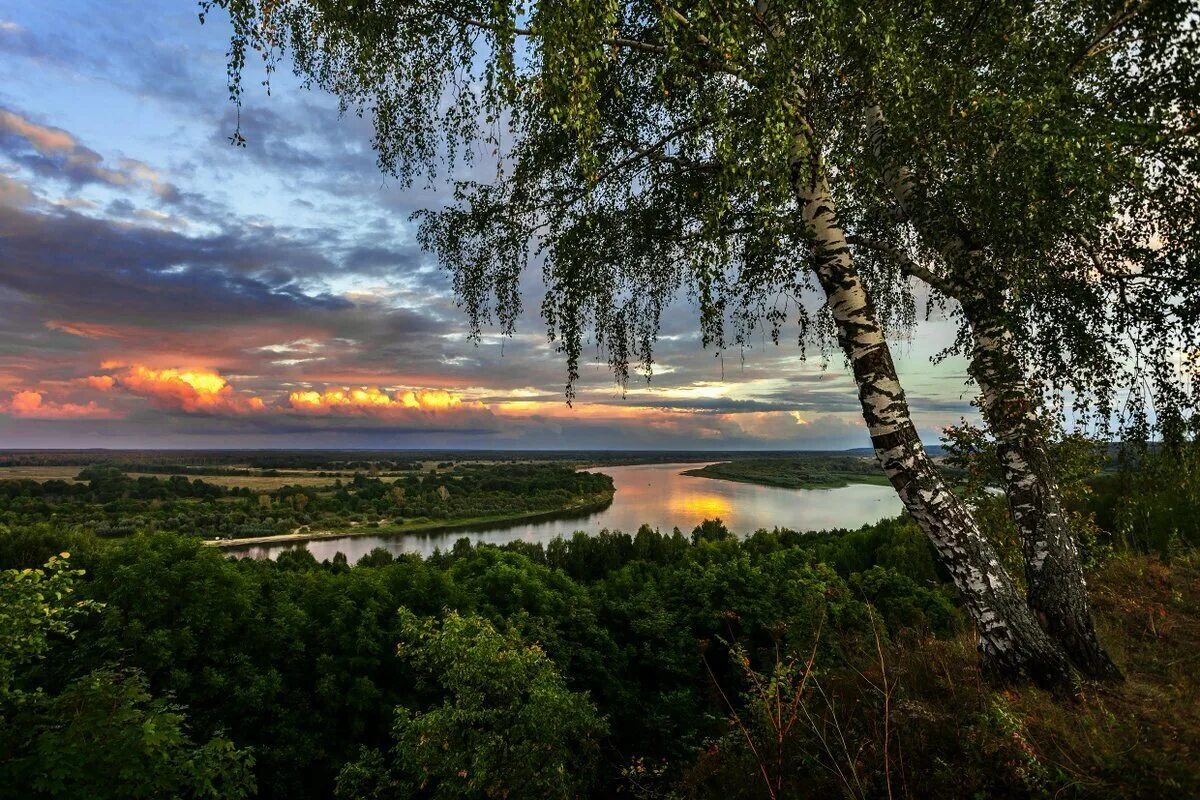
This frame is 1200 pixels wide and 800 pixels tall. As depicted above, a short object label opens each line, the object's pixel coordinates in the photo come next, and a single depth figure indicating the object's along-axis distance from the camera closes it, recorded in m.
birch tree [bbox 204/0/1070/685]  3.72
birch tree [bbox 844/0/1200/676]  3.68
